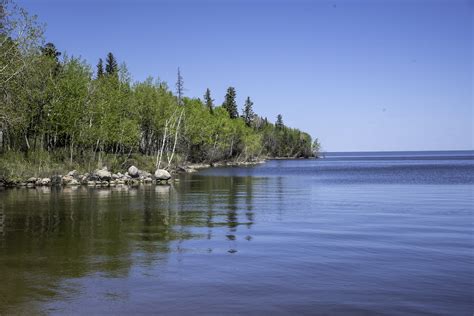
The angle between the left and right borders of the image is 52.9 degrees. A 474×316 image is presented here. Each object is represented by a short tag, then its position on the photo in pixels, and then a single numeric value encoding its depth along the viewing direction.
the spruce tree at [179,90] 101.44
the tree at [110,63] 107.62
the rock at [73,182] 48.55
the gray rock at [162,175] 56.06
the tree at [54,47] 82.81
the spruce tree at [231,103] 150.62
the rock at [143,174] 56.78
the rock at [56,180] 47.77
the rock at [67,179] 48.62
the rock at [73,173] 50.40
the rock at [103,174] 50.88
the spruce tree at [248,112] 170.12
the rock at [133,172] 55.66
